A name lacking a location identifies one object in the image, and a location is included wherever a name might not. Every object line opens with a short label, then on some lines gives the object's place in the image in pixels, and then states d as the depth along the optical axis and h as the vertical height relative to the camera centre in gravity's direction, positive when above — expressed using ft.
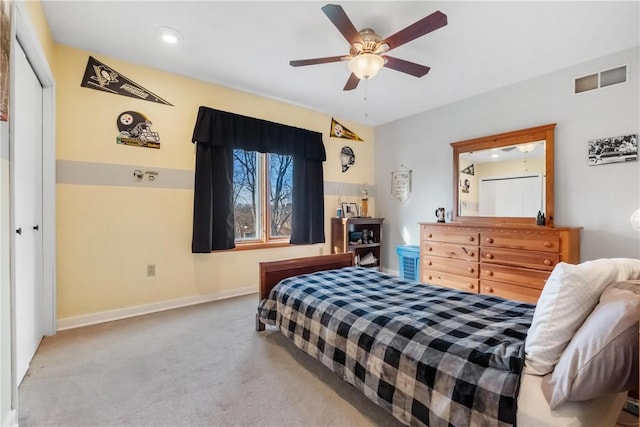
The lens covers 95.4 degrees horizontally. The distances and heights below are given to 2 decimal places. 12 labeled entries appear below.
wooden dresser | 9.26 -1.53
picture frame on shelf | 15.23 +0.13
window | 12.48 +0.74
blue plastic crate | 13.62 -2.30
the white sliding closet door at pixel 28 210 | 6.18 +0.07
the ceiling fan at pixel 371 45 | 5.92 +3.94
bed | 3.31 -2.03
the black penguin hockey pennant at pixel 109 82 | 9.00 +4.20
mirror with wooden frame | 10.41 +1.39
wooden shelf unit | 14.34 -1.18
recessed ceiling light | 7.97 +5.01
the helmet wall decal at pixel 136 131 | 9.50 +2.74
